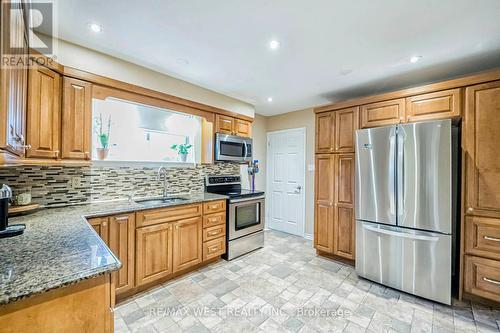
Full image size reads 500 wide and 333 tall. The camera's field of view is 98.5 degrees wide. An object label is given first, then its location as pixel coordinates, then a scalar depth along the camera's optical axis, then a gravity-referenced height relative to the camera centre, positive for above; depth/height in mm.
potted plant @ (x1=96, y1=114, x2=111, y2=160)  2437 +285
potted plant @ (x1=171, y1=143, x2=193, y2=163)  3227 +230
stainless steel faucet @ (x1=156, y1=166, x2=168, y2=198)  2914 -122
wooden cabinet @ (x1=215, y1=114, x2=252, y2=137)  3414 +687
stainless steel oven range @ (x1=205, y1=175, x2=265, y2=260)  3104 -763
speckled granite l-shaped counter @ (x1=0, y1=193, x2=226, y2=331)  791 -441
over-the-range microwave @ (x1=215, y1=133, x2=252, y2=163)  3356 +308
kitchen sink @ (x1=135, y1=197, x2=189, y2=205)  2688 -442
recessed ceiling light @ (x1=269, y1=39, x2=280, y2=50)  2038 +1188
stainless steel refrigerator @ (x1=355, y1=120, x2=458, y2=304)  2152 -423
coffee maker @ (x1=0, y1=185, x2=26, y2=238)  1358 -352
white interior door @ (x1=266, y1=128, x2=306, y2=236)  4324 -286
